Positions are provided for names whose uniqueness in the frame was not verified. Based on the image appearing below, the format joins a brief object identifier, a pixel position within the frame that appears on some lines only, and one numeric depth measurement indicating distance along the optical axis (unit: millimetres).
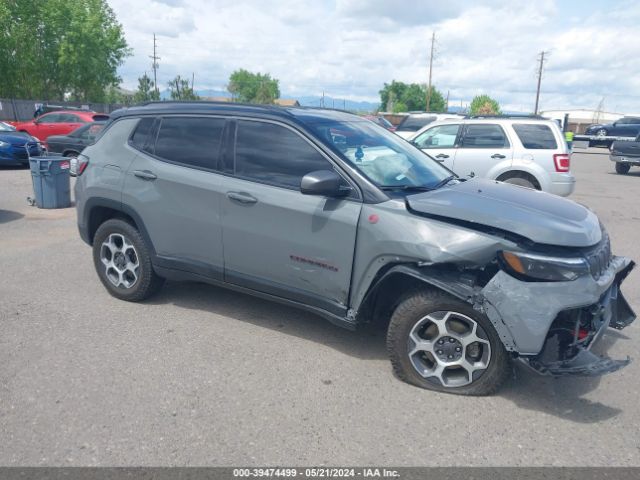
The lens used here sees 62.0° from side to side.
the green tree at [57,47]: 40969
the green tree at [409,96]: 106000
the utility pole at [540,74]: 66719
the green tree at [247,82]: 135000
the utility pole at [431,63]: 63312
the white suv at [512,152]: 9102
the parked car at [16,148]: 14430
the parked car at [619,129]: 30078
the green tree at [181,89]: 59250
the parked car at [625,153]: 17922
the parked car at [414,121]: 19406
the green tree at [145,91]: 60688
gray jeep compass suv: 3252
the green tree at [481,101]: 92500
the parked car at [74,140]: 13453
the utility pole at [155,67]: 68288
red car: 18297
